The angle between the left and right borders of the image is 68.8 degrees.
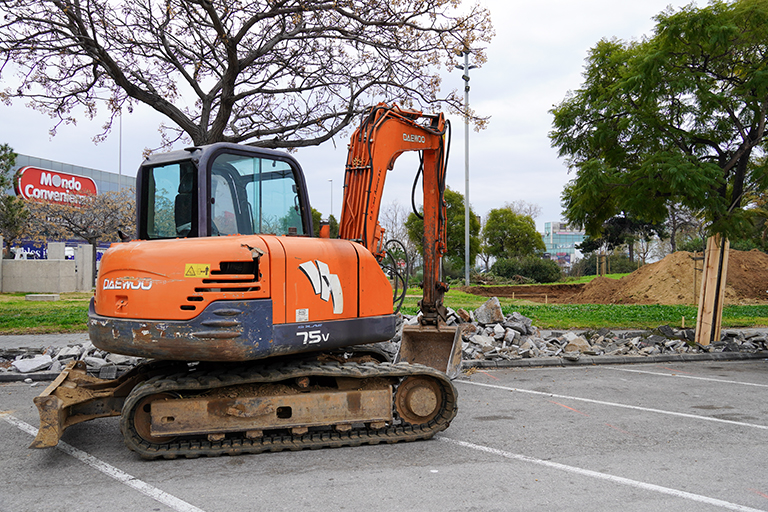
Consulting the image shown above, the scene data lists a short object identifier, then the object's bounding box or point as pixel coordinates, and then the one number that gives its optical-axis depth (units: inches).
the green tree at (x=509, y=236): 1809.8
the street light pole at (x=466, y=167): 1157.7
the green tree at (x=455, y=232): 1544.0
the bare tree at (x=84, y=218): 1332.4
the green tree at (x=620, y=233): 1670.8
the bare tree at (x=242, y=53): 464.4
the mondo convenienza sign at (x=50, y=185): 1696.6
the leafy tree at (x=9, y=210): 1000.9
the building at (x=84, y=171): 1781.4
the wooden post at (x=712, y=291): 452.8
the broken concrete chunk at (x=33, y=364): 343.6
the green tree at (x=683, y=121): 410.0
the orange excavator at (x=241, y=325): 186.9
